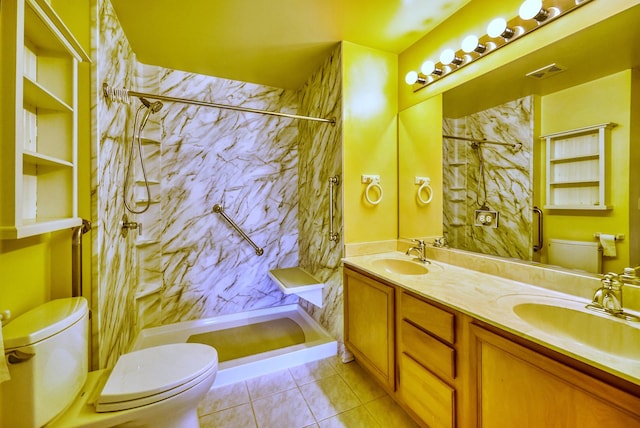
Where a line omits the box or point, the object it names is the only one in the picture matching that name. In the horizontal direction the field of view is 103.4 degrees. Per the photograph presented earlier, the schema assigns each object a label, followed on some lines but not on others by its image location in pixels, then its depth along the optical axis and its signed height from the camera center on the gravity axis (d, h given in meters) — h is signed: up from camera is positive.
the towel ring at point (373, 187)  2.09 +0.19
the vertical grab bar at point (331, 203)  2.07 +0.07
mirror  1.07 +0.39
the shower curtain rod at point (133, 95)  1.47 +0.75
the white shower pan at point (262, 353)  1.89 -1.14
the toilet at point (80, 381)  0.87 -0.76
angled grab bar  2.57 -0.14
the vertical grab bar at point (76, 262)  1.23 -0.25
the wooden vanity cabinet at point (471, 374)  0.73 -0.61
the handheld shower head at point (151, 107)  1.86 +0.79
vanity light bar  1.25 +1.01
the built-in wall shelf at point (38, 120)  0.82 +0.37
